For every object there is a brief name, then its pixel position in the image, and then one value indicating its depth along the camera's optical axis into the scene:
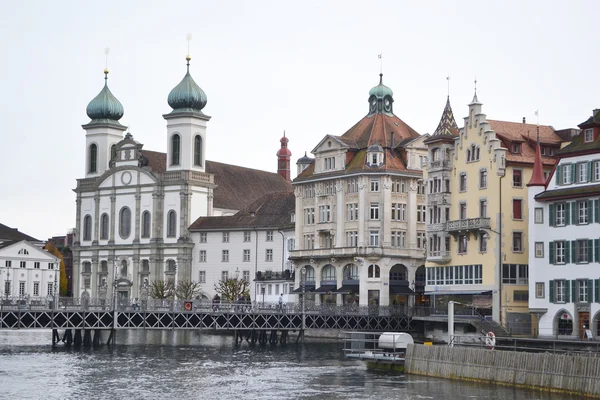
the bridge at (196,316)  95.69
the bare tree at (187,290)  140.50
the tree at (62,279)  192.62
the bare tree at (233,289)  135.88
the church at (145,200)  149.75
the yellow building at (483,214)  96.94
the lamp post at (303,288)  106.94
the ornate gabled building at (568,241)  84.31
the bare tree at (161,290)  140.50
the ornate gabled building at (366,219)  121.94
